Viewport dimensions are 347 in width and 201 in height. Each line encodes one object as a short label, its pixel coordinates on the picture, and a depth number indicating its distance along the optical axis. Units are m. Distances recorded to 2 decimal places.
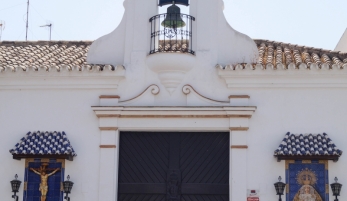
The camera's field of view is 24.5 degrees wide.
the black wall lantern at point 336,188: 16.02
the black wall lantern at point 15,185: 16.66
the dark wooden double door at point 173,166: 16.70
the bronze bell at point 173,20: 17.12
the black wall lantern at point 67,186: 16.53
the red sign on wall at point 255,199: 16.34
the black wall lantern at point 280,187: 16.08
